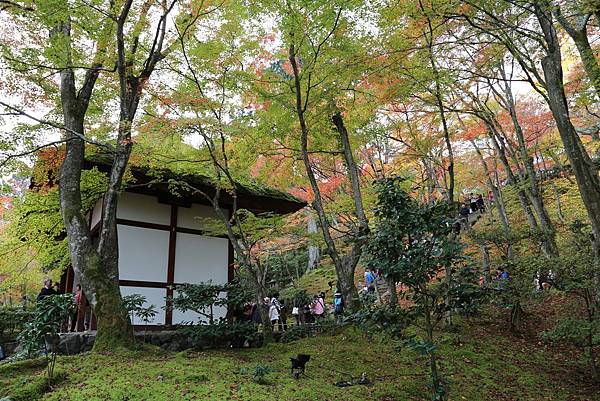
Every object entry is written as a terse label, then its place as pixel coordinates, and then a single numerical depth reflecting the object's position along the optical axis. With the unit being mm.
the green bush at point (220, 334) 7879
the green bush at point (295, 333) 8734
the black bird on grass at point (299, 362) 5480
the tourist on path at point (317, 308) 12461
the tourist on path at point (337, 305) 10689
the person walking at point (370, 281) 13222
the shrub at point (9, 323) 11022
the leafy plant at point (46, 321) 4754
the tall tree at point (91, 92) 6262
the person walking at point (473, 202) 22556
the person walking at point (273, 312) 11883
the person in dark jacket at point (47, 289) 8057
